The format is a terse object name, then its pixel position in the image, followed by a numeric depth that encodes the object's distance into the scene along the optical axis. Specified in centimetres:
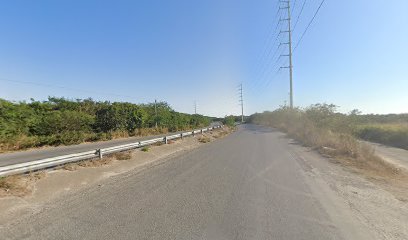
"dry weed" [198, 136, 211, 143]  2626
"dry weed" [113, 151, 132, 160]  1231
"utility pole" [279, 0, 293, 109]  4341
